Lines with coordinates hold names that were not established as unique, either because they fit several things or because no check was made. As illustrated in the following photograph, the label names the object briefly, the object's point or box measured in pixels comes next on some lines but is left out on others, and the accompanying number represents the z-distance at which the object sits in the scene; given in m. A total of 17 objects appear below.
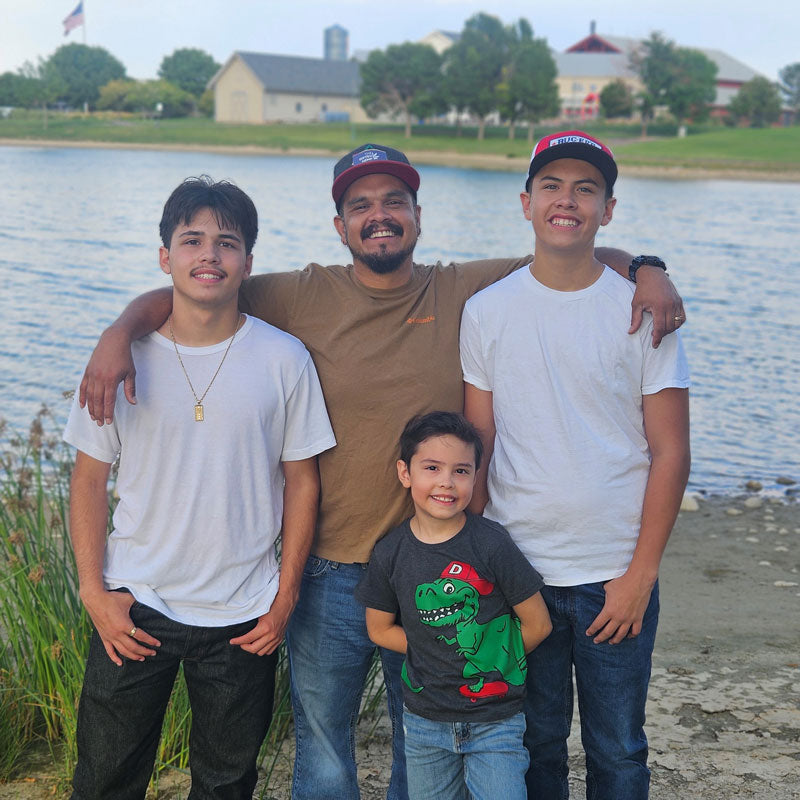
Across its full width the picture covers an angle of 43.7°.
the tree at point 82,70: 106.44
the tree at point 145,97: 98.06
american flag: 81.62
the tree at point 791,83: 95.06
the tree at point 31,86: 99.25
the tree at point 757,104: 82.00
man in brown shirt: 3.15
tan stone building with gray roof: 97.69
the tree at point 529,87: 76.81
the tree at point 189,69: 115.94
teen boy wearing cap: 2.93
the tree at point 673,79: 78.62
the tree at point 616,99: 78.31
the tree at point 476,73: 78.31
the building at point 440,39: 107.25
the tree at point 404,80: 81.12
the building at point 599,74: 96.38
